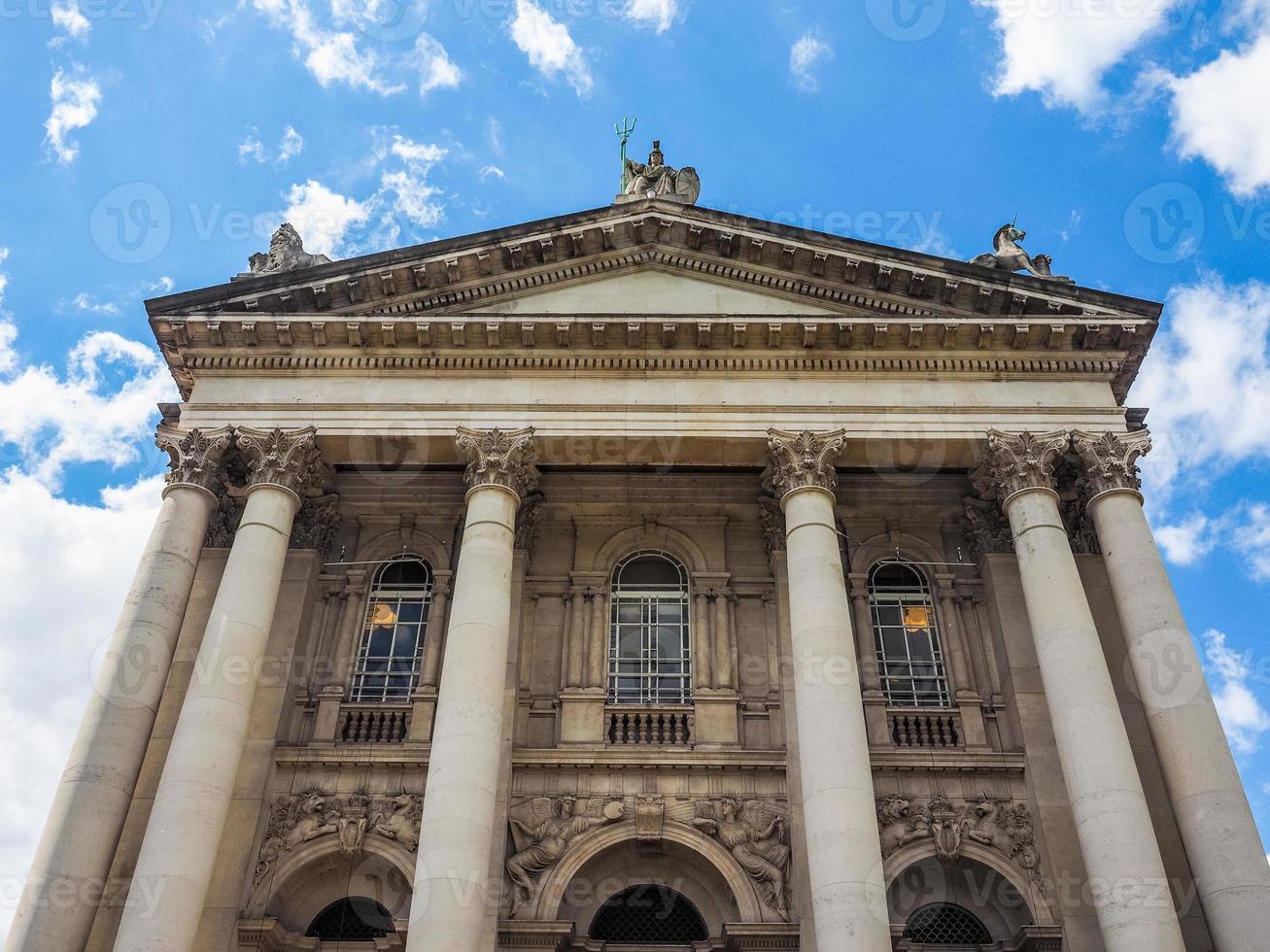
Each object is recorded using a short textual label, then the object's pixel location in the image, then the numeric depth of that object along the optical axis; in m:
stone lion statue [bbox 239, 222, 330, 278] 19.91
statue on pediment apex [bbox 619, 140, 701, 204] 21.27
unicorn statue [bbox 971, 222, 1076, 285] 19.53
